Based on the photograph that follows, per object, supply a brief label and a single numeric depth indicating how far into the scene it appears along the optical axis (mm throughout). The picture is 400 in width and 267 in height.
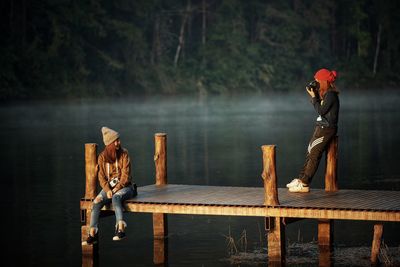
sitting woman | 15375
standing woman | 15820
